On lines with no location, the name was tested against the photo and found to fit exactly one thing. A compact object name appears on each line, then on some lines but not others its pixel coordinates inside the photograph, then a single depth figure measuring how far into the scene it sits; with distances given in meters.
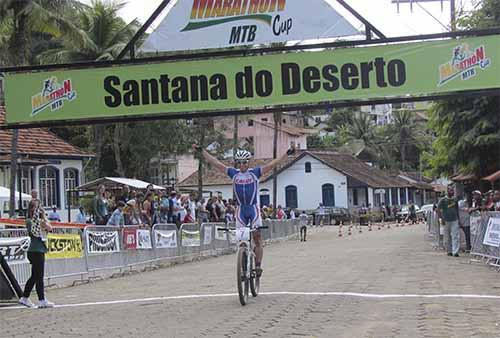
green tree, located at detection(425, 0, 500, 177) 28.58
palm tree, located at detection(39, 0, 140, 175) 41.28
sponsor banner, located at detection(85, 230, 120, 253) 17.67
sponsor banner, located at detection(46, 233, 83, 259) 15.98
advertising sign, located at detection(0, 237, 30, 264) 14.08
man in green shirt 21.45
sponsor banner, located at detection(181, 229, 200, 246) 23.73
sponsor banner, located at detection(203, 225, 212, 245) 26.12
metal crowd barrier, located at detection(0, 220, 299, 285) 16.14
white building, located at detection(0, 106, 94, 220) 33.75
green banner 11.88
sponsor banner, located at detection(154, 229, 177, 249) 21.62
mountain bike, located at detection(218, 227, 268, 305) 10.73
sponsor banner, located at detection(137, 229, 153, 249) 20.36
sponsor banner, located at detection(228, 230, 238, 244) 29.42
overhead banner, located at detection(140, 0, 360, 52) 12.28
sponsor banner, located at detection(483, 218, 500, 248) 18.12
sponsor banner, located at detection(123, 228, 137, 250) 19.56
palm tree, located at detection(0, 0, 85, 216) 26.09
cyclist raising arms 11.38
